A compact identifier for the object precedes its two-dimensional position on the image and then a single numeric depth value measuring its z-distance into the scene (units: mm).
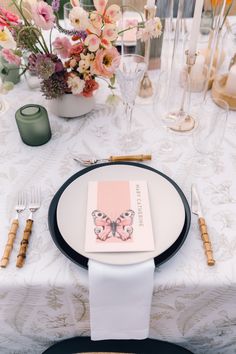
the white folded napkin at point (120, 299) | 557
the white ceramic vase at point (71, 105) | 872
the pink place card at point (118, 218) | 587
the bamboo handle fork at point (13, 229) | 584
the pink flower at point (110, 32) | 725
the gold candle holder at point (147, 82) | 961
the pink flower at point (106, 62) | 756
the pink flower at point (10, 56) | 765
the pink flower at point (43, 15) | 687
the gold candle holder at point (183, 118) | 890
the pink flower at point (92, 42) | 725
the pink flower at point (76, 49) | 772
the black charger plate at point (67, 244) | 572
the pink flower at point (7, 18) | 712
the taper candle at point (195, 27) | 715
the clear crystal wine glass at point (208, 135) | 781
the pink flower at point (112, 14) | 710
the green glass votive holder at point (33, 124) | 783
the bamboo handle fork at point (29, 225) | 582
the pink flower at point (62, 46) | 778
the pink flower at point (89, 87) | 825
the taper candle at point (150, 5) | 950
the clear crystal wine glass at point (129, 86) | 768
